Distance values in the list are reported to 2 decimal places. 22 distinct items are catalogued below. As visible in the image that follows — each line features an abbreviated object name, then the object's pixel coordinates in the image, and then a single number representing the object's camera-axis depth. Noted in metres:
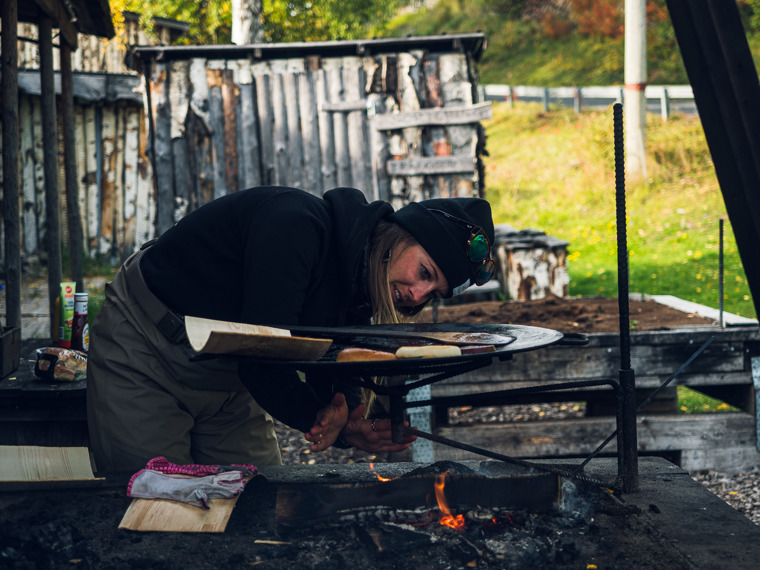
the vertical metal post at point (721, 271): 4.07
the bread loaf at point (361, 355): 1.98
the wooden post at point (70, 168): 5.71
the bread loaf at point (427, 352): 1.98
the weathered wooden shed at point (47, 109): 4.20
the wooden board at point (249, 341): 1.85
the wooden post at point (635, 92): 13.10
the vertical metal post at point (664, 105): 18.94
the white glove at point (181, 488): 2.33
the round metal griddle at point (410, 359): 1.98
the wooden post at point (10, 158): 4.16
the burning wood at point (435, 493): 2.42
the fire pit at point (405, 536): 2.03
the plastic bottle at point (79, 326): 3.88
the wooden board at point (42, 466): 2.46
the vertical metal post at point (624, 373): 2.37
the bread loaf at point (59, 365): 3.46
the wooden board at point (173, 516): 2.21
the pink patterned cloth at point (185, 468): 2.46
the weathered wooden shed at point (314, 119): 8.25
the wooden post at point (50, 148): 4.86
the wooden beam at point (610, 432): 4.42
